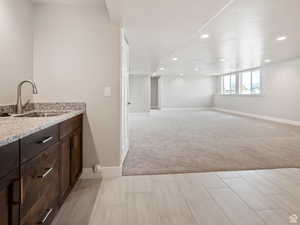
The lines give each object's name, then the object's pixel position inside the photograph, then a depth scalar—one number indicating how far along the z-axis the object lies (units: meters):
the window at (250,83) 9.45
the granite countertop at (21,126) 1.02
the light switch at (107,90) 2.70
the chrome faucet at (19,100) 2.14
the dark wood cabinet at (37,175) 1.01
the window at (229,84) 12.12
